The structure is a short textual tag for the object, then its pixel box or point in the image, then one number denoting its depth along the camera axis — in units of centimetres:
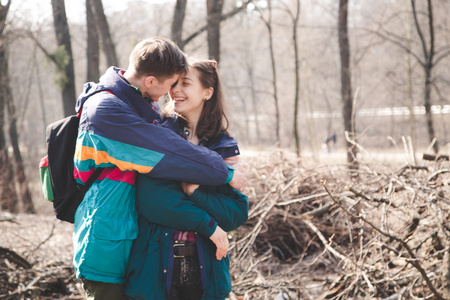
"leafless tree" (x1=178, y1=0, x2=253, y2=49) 975
